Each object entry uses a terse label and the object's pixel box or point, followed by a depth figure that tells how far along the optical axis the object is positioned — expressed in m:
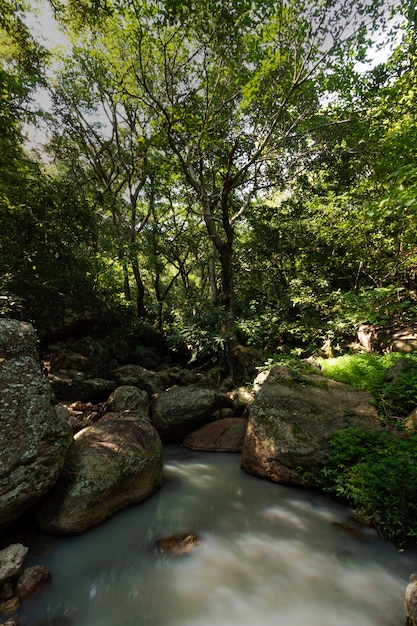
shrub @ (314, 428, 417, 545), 3.49
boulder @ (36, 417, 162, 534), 3.58
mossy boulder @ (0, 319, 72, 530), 3.14
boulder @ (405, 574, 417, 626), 2.29
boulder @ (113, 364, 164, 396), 8.70
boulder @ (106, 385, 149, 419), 7.00
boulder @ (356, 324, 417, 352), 7.74
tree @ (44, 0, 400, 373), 6.82
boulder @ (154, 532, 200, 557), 3.41
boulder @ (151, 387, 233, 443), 6.89
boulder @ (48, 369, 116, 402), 7.54
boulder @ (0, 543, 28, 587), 2.68
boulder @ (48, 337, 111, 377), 8.91
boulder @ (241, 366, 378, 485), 4.73
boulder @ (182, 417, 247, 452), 6.44
